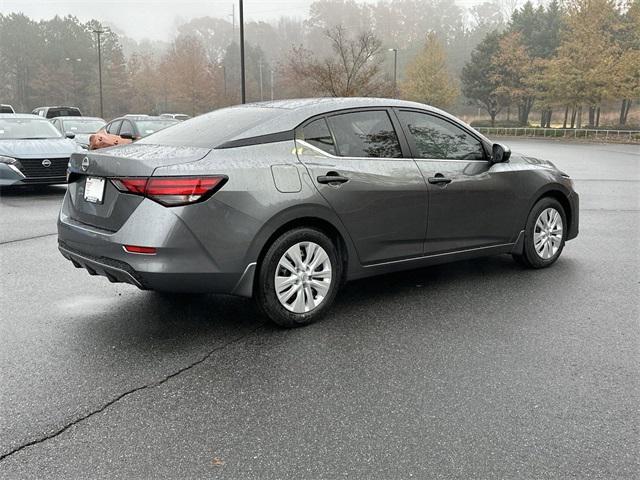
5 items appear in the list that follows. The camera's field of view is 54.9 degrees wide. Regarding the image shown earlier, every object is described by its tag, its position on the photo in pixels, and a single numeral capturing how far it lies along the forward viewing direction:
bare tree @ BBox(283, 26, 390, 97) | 30.52
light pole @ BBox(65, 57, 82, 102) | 82.81
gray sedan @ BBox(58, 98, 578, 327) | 3.90
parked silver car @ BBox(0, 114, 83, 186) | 11.32
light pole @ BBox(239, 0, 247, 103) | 23.94
